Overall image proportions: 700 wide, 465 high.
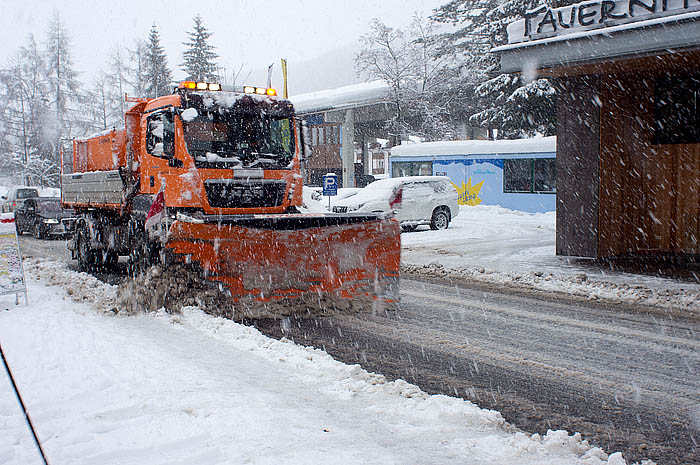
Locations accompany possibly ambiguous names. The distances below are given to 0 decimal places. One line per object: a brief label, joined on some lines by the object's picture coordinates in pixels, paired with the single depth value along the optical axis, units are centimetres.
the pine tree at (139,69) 5506
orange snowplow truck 755
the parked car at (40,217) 2123
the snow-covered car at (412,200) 1892
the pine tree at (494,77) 3238
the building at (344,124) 4281
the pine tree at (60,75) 5366
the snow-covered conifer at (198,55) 5434
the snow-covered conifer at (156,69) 5372
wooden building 1259
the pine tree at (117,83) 5538
